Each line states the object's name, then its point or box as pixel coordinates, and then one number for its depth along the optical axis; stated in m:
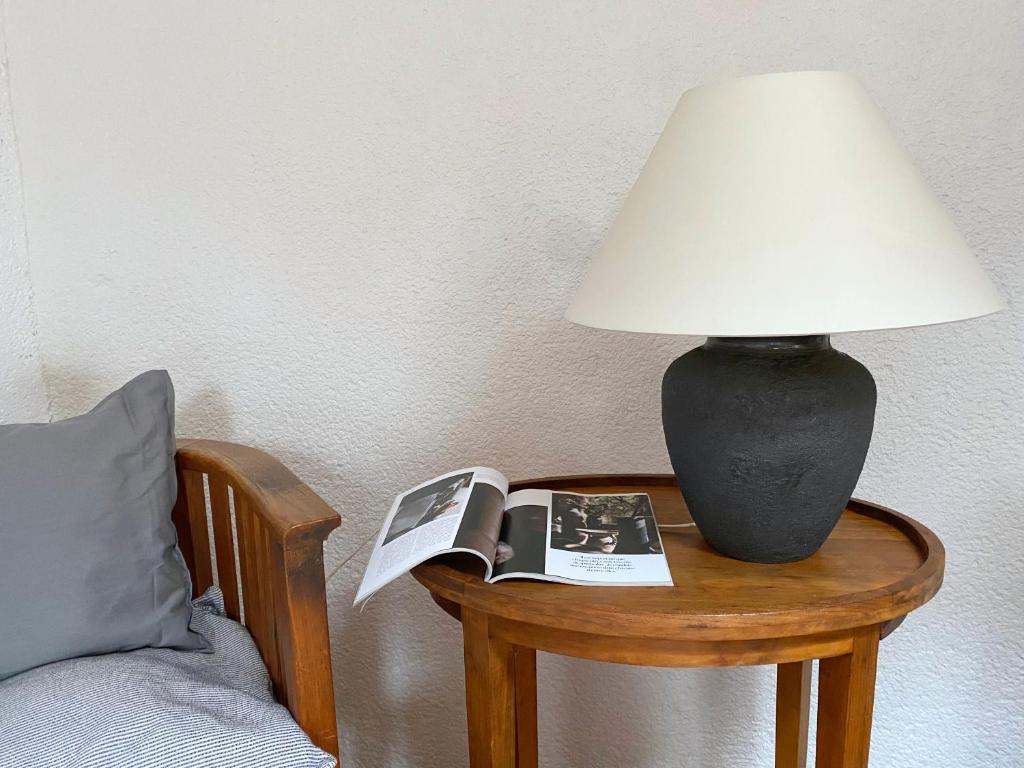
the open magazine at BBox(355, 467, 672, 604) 0.88
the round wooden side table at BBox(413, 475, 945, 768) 0.79
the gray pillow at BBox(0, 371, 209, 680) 0.96
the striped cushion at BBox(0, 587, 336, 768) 0.81
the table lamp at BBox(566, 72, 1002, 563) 0.78
